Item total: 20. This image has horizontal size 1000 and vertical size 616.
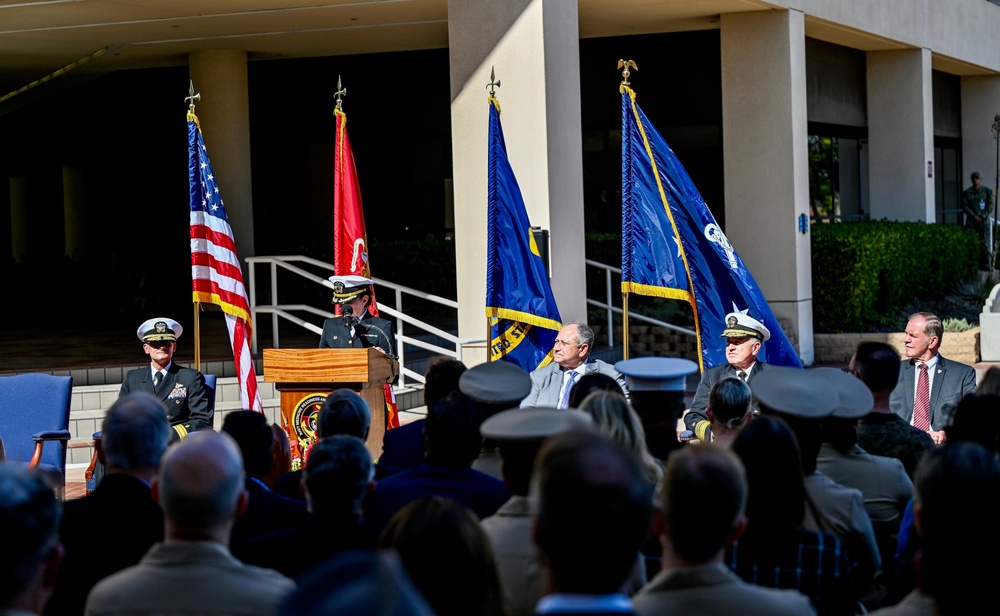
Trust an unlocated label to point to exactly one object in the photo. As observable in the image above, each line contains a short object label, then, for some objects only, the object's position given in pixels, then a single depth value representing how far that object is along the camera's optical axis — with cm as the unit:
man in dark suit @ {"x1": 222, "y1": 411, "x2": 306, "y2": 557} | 429
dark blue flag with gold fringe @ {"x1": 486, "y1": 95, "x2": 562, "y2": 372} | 880
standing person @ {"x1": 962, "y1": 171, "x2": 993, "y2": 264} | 2361
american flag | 927
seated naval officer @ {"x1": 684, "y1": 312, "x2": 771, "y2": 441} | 763
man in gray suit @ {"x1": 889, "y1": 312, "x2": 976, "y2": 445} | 756
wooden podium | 815
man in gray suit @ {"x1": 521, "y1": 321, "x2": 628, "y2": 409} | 773
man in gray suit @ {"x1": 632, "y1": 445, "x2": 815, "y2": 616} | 279
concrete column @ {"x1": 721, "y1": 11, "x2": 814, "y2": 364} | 1516
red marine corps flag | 1041
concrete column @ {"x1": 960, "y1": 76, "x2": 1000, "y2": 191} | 2591
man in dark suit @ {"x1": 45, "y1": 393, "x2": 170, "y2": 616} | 382
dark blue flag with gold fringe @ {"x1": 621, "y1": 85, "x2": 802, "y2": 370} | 797
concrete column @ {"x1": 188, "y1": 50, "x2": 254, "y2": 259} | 1616
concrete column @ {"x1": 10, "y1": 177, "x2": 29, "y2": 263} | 2223
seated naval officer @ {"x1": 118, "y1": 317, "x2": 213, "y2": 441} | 829
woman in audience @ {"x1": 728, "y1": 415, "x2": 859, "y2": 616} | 360
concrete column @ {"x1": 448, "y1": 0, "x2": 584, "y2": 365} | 1164
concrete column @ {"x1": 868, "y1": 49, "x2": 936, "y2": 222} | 2008
